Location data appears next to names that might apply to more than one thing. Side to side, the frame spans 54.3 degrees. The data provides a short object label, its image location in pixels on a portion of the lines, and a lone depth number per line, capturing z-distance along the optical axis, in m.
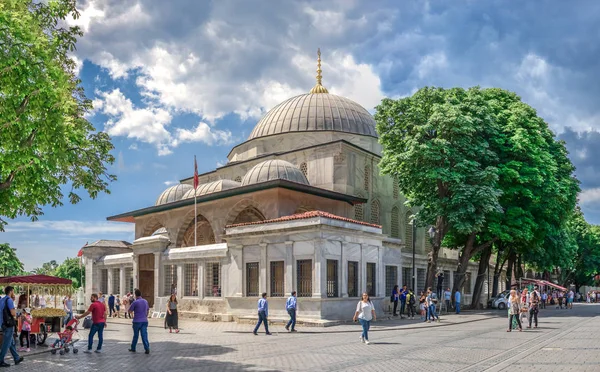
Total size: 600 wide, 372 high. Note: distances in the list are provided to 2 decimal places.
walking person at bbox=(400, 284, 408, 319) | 27.94
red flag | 32.96
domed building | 24.55
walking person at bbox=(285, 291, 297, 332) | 20.86
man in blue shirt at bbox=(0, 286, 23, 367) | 12.66
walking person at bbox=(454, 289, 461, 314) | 32.53
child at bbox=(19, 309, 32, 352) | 15.87
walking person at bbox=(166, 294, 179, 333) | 21.27
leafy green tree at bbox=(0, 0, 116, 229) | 13.94
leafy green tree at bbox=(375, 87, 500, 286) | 29.78
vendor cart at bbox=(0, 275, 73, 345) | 16.94
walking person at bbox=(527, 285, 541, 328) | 22.20
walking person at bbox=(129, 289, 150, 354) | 14.41
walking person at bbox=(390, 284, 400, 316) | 27.85
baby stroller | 15.07
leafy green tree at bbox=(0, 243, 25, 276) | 67.12
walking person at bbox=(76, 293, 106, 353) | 14.83
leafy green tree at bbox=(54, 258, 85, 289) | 90.44
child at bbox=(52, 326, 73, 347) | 15.14
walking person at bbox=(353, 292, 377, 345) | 16.59
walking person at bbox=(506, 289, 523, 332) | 20.39
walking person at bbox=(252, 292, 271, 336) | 20.09
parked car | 40.84
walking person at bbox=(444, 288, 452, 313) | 33.41
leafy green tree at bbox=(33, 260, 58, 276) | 105.84
